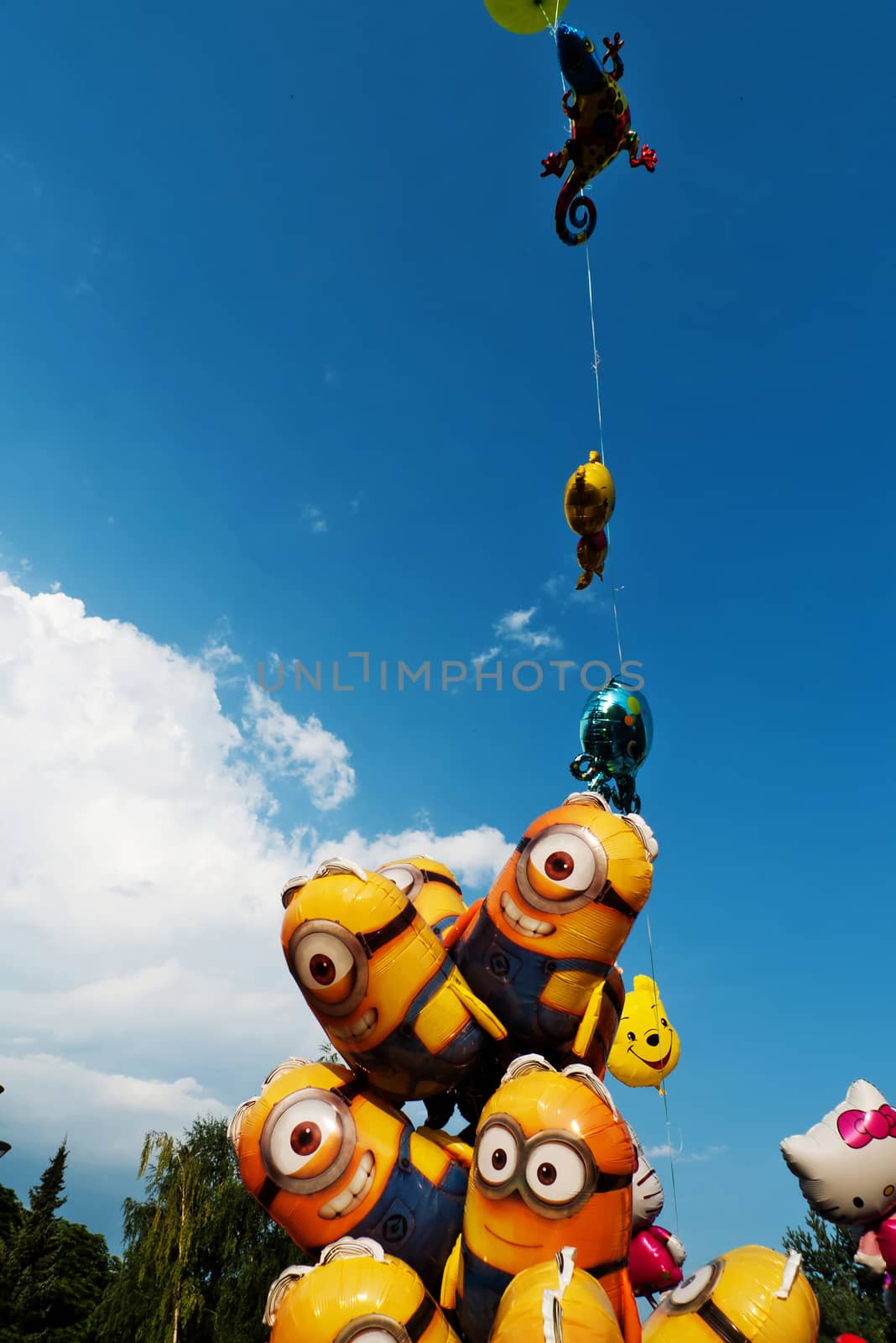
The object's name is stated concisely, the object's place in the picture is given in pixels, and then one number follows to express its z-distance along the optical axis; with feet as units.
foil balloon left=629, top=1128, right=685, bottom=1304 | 21.27
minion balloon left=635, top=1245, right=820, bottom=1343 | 14.61
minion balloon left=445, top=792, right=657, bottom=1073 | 17.31
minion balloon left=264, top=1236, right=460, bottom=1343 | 13.79
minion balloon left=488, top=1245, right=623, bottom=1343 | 11.28
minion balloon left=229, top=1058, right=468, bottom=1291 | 16.43
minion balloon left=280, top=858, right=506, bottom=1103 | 17.01
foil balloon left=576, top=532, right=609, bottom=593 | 30.91
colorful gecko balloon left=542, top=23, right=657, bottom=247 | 25.99
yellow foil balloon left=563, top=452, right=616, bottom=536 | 30.12
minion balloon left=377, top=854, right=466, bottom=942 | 20.95
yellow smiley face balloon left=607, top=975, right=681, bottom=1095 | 28.66
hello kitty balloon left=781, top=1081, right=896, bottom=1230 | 20.59
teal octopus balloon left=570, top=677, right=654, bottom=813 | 27.66
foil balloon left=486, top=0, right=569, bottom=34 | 26.08
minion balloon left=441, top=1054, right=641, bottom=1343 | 14.43
